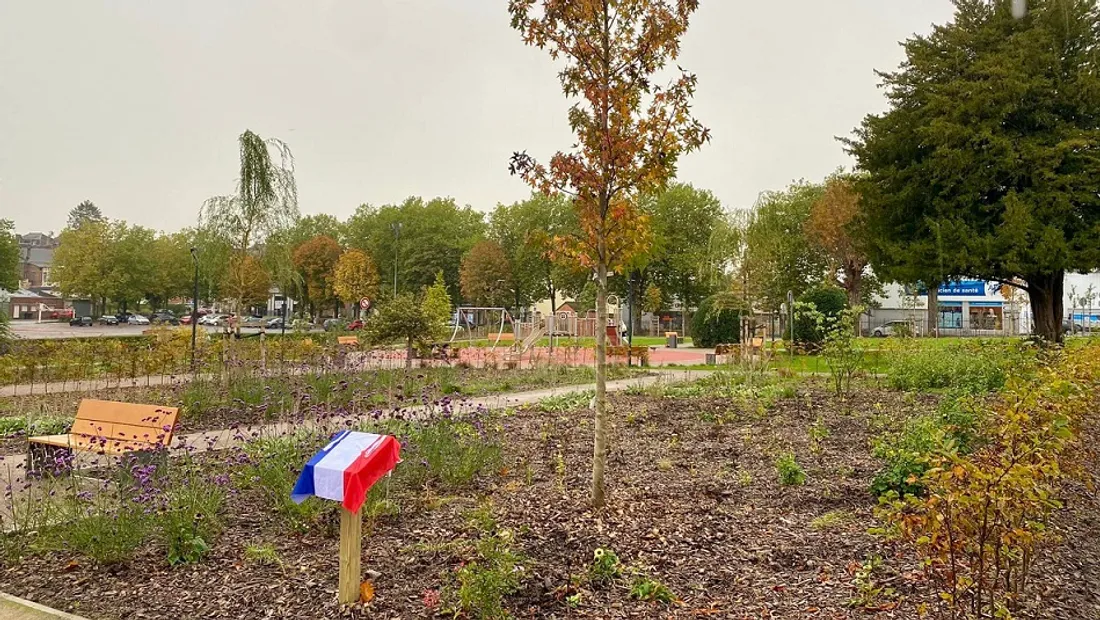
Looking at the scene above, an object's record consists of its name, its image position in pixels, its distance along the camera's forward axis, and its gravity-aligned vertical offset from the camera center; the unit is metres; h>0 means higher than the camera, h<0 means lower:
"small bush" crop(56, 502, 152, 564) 3.97 -1.20
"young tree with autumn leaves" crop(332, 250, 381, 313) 49.81 +3.56
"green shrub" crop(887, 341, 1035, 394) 10.23 -0.57
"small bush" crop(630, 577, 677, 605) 3.45 -1.30
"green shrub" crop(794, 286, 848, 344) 22.56 +0.82
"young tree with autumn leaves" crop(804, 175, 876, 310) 37.28 +5.35
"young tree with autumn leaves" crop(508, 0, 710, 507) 4.88 +1.43
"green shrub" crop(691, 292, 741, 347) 28.25 +0.19
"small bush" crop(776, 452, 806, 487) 5.45 -1.12
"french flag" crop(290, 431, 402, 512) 3.24 -0.67
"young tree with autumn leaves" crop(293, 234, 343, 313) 55.16 +5.16
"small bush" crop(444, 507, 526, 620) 3.18 -1.20
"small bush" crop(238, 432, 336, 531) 4.45 -1.04
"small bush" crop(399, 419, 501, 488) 5.45 -1.04
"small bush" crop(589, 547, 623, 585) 3.67 -1.27
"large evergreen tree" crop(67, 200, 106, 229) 116.68 +19.44
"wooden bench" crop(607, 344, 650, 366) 19.67 -0.65
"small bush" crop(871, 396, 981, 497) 4.83 -0.85
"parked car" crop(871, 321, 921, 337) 40.58 +0.09
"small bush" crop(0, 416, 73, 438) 8.07 -1.20
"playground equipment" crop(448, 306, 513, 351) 25.88 +0.53
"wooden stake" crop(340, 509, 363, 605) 3.36 -1.09
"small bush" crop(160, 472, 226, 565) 4.06 -1.16
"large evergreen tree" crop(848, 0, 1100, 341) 18.17 +4.85
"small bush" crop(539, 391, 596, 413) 9.93 -1.11
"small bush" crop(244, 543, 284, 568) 3.90 -1.29
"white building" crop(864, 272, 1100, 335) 44.94 +1.74
